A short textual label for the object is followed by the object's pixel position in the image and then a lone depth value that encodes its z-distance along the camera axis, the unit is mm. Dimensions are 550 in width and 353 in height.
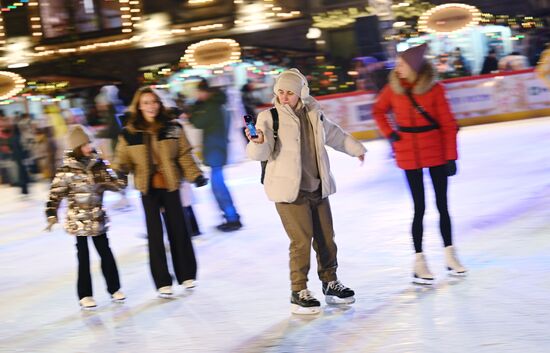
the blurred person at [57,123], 15750
